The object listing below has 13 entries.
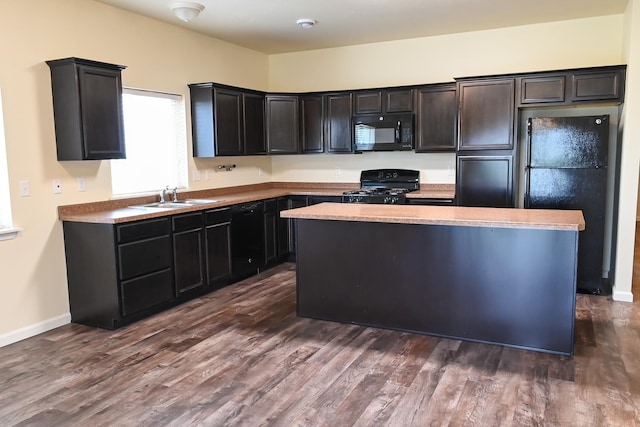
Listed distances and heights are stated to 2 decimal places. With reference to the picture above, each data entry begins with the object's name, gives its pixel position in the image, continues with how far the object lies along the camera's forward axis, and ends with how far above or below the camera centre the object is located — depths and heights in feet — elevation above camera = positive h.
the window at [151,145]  15.06 +0.70
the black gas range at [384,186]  17.78 -0.95
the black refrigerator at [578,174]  14.76 -0.44
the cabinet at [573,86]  14.79 +2.26
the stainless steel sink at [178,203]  14.96 -1.19
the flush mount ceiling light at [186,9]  13.71 +4.38
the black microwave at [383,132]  18.33 +1.16
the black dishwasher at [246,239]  16.79 -2.61
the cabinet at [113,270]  12.39 -2.67
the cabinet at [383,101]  18.37 +2.33
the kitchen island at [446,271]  10.57 -2.55
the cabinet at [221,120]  16.94 +1.61
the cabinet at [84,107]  12.18 +1.53
